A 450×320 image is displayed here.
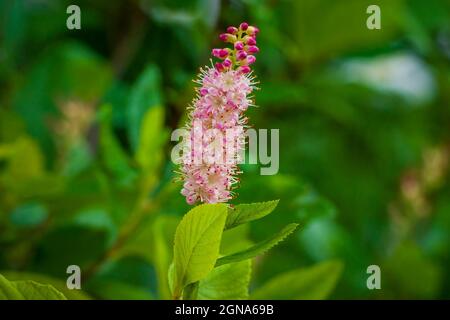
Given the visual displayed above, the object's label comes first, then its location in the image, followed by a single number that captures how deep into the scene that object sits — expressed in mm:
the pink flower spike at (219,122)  665
